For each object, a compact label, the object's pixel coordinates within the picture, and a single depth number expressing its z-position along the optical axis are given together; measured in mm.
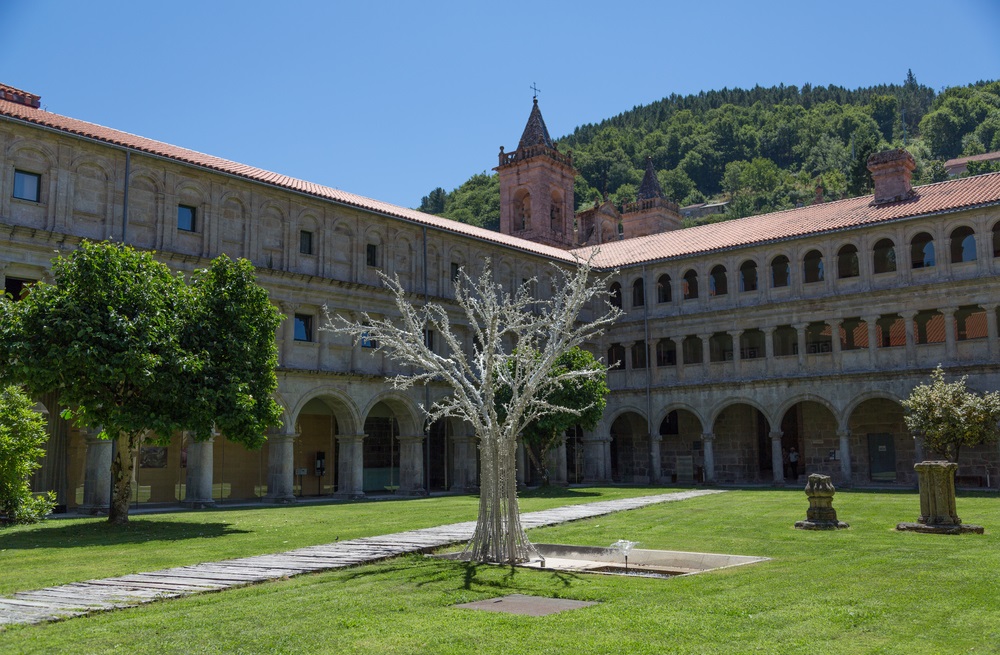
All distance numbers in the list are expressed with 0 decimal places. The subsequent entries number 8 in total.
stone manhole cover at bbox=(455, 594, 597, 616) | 9258
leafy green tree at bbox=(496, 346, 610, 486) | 32781
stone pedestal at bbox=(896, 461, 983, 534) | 16016
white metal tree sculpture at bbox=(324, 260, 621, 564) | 12922
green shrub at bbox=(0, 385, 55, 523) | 20266
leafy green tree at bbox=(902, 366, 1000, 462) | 29797
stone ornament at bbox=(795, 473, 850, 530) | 17556
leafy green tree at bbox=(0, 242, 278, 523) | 18453
